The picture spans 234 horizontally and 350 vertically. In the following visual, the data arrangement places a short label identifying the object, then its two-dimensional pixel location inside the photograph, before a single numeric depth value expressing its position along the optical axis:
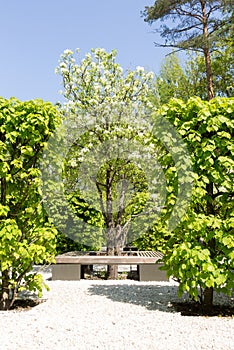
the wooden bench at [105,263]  7.14
